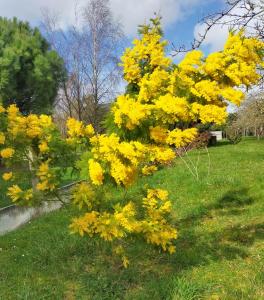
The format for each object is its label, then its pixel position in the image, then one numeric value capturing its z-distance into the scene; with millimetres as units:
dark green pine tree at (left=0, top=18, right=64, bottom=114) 21994
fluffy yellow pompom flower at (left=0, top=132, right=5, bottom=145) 4715
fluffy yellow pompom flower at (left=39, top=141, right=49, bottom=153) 4969
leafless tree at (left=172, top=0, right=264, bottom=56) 6383
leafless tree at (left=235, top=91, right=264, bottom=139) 36116
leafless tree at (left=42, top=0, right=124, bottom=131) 25844
